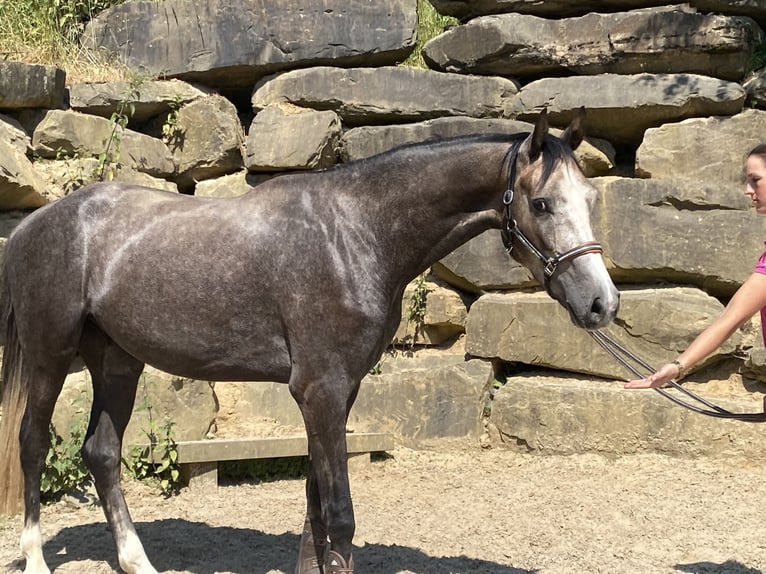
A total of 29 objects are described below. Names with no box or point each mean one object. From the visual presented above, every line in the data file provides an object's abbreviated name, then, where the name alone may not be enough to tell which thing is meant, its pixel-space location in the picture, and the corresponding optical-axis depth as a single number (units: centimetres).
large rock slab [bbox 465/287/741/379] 579
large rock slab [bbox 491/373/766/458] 561
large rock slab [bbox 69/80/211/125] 635
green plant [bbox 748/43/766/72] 624
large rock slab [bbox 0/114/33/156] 588
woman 323
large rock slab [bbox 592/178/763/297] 582
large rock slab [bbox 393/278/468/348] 641
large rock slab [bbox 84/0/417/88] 661
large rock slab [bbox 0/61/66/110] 589
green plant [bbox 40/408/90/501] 518
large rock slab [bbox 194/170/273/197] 654
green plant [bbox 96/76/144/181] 609
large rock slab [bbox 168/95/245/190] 655
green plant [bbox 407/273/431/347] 637
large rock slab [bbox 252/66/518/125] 644
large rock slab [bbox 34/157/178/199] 595
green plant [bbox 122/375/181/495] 538
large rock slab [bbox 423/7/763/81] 607
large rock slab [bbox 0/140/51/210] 537
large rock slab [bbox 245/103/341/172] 629
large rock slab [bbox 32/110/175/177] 608
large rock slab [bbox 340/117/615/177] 617
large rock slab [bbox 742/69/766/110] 608
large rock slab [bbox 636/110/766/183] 600
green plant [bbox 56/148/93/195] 598
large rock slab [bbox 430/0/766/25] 620
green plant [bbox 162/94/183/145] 655
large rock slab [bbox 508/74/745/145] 604
